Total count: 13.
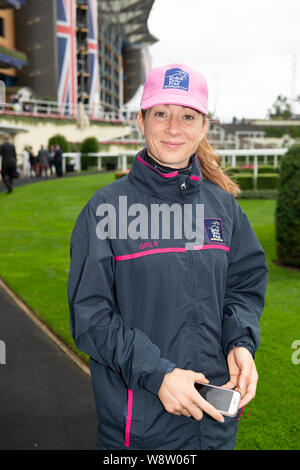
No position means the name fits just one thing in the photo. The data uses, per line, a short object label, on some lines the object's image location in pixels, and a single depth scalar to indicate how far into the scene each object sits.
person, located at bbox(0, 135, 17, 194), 18.58
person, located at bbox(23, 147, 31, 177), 29.58
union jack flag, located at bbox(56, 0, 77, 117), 52.91
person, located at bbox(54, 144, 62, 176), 29.11
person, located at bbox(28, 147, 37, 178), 29.47
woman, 1.74
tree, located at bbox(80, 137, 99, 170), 39.38
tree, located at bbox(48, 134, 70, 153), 39.19
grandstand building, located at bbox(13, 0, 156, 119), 52.22
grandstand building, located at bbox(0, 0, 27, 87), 44.56
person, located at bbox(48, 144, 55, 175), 30.67
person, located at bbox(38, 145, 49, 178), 27.06
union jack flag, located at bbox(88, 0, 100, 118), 61.09
